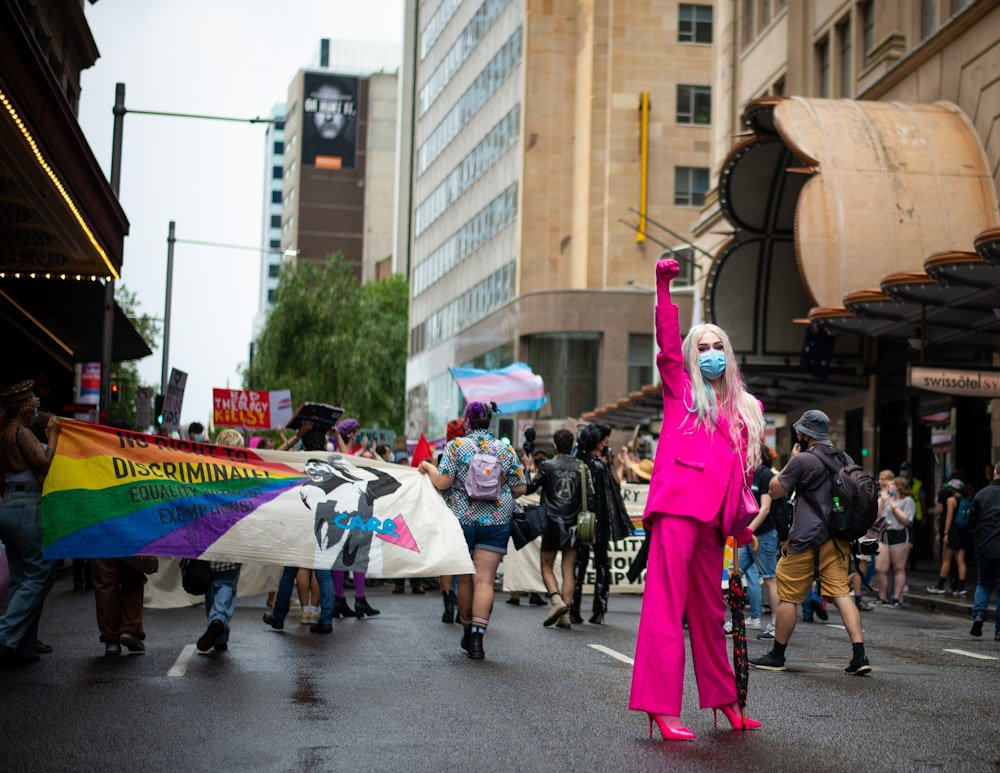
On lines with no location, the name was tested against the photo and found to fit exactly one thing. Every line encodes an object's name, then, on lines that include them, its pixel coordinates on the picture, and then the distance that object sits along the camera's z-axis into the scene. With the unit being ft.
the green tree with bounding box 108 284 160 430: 205.87
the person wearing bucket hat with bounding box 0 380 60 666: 33.55
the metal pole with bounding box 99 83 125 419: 77.82
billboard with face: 489.67
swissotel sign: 67.21
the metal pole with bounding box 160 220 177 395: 128.91
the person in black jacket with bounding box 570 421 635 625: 49.57
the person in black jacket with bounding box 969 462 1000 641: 51.96
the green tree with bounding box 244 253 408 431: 241.35
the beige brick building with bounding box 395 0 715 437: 195.93
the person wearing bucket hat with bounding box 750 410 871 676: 34.83
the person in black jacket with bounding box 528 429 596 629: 48.47
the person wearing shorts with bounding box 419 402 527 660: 39.14
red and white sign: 115.24
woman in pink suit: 24.27
